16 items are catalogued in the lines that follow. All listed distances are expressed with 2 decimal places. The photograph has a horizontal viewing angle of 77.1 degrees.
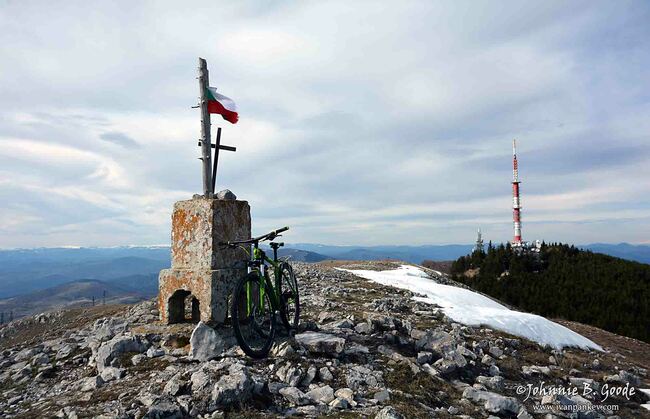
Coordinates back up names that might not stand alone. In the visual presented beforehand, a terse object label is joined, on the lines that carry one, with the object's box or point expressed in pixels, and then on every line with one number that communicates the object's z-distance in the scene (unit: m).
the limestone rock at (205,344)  7.30
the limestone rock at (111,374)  6.97
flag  9.08
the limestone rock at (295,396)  5.89
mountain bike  7.23
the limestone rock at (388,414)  5.23
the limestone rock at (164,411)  5.15
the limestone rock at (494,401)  6.89
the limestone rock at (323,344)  7.87
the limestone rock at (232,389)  5.48
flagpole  8.96
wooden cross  9.09
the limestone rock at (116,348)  7.56
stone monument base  7.91
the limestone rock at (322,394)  6.07
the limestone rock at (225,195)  8.65
